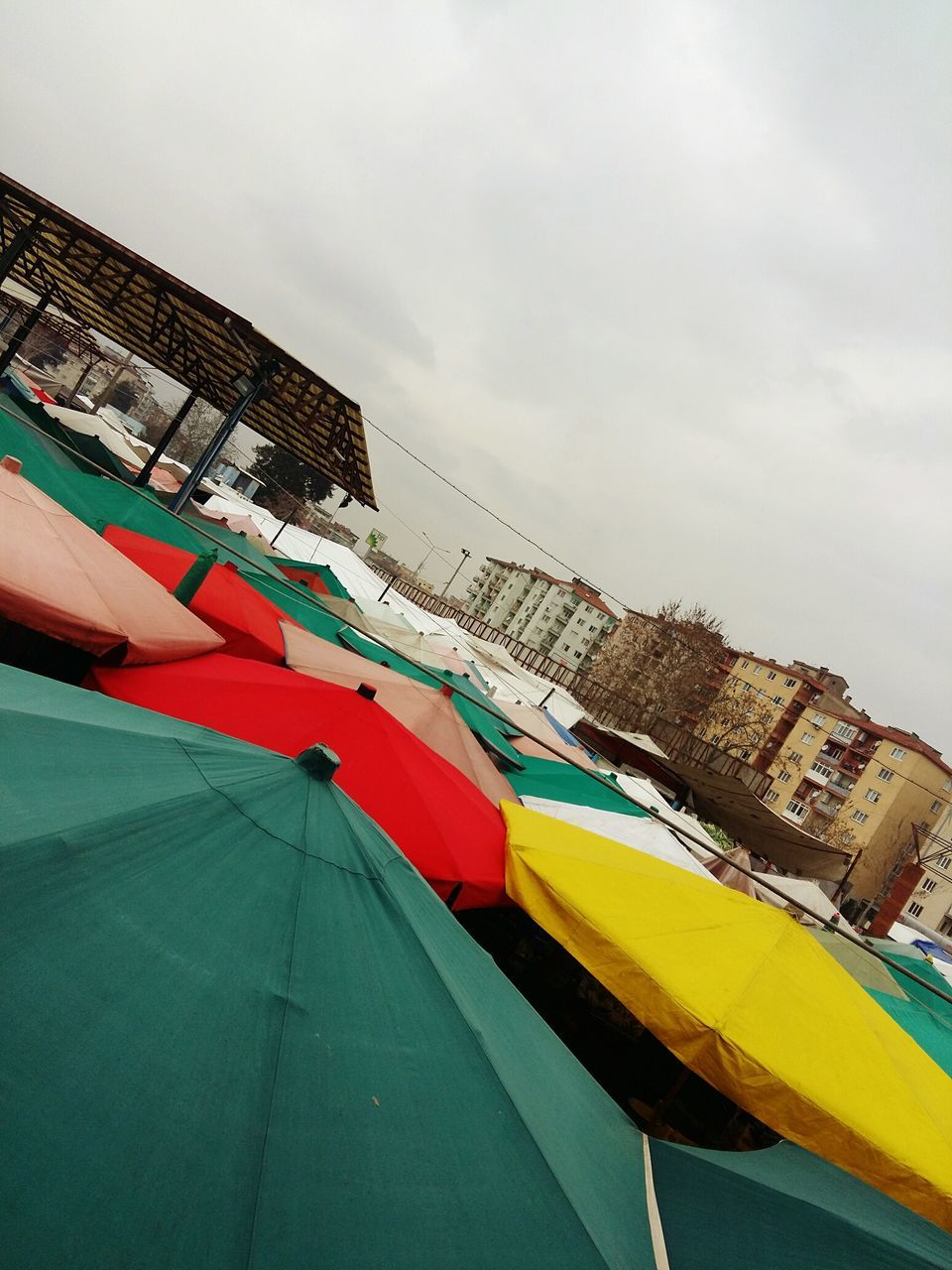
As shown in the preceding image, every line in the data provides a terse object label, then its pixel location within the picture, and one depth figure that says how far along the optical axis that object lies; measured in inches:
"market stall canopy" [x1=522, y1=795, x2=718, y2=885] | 260.2
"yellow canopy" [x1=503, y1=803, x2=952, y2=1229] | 114.0
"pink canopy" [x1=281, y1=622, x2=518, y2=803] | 236.2
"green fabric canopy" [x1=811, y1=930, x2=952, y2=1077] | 213.9
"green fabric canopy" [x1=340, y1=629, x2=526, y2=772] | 346.3
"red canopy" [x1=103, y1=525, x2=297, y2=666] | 248.2
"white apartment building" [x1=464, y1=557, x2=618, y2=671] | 3816.4
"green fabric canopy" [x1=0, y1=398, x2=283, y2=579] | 258.8
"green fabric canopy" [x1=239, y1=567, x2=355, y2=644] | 382.3
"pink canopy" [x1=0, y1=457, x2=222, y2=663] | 136.4
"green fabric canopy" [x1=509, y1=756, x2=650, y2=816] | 310.0
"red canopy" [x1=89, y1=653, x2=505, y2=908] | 155.2
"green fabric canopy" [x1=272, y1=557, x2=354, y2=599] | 547.5
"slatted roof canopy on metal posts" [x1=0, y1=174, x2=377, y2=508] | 306.5
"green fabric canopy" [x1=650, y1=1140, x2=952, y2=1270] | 80.0
